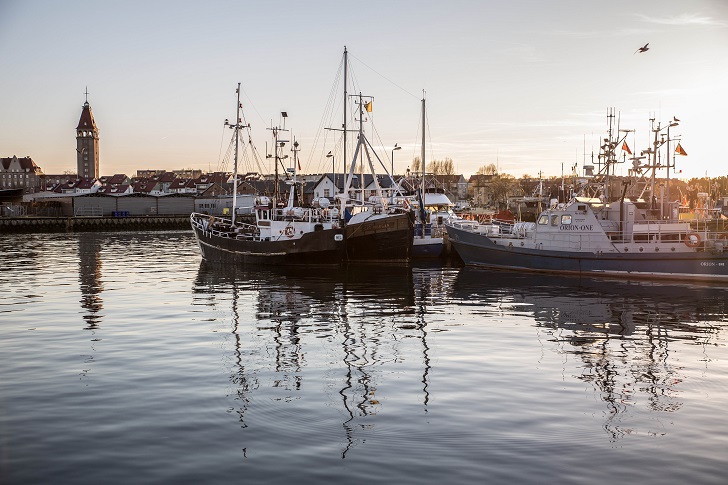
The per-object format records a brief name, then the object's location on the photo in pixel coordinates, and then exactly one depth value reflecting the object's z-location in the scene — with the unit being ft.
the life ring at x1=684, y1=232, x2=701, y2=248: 120.37
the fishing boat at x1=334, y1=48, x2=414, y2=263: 151.84
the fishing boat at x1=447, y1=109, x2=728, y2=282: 121.08
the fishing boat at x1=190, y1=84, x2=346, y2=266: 148.66
